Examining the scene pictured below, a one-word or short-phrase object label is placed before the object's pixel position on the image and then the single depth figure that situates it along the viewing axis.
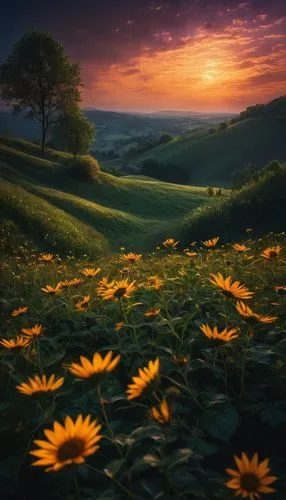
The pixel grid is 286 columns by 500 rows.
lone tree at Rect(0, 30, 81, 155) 44.86
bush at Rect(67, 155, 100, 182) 38.88
